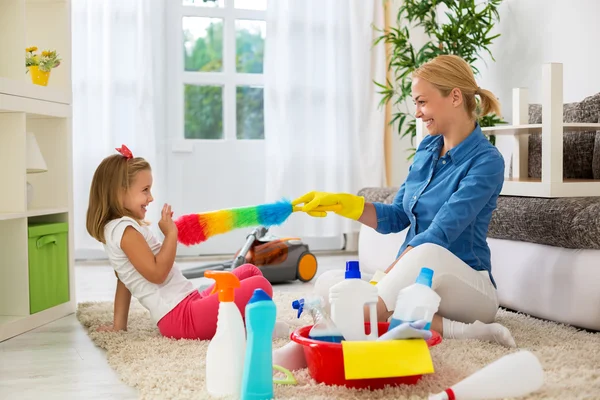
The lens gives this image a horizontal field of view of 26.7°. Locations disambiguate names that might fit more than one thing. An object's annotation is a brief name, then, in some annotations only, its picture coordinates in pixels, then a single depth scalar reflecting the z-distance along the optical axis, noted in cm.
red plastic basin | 344
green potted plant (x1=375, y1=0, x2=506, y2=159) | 611
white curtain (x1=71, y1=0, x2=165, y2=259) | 633
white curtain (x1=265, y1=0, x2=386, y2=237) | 673
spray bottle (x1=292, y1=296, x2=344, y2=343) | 349
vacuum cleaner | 544
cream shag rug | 345
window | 674
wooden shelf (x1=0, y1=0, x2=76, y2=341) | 434
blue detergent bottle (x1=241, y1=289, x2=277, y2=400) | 333
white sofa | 413
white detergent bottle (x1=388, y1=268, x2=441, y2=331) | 346
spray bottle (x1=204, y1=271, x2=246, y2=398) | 342
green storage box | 445
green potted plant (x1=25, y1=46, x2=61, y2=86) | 463
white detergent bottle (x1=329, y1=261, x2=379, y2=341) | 345
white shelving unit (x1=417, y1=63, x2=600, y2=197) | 446
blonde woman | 390
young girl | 408
